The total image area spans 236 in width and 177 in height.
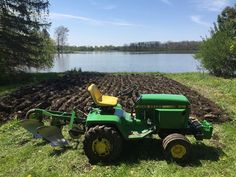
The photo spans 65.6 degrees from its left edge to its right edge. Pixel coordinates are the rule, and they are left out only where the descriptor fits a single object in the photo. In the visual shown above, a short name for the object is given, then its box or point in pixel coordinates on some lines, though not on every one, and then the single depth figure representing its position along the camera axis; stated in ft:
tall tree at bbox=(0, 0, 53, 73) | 34.95
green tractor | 10.52
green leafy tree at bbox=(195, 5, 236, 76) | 41.95
